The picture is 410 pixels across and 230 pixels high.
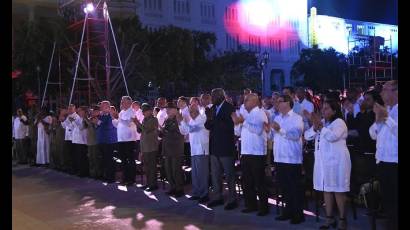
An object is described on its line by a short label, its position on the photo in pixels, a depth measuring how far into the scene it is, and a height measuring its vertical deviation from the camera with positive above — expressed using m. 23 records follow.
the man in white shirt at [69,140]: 15.14 -0.46
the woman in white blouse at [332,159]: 7.20 -0.51
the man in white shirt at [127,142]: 12.68 -0.44
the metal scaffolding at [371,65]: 21.23 +2.46
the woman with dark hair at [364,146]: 7.65 -0.38
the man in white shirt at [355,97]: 10.55 +0.54
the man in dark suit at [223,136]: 9.34 -0.23
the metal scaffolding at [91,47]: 17.55 +2.84
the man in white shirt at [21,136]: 19.11 -0.41
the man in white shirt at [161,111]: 13.31 +0.33
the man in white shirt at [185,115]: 10.93 +0.18
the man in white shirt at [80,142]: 14.50 -0.51
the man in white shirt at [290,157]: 7.98 -0.53
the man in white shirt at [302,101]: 11.30 +0.50
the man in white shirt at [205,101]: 10.73 +0.47
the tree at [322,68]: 51.72 +5.52
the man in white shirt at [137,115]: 13.59 +0.23
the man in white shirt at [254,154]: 8.77 -0.52
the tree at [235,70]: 44.08 +4.71
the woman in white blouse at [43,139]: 17.44 -0.48
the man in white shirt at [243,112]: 9.19 +0.21
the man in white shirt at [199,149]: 10.12 -0.50
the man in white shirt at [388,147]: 6.38 -0.31
